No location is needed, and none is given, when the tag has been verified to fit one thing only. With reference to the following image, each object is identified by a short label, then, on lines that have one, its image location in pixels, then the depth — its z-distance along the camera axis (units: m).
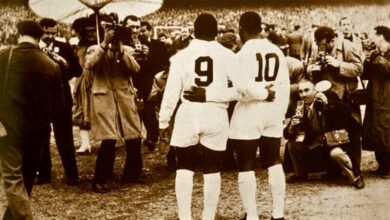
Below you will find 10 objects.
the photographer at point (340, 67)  4.91
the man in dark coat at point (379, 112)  4.98
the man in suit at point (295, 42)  4.61
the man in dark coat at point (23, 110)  3.64
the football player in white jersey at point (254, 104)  4.02
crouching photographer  4.84
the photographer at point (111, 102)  4.65
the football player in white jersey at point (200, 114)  3.88
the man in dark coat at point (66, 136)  4.90
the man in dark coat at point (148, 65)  4.62
